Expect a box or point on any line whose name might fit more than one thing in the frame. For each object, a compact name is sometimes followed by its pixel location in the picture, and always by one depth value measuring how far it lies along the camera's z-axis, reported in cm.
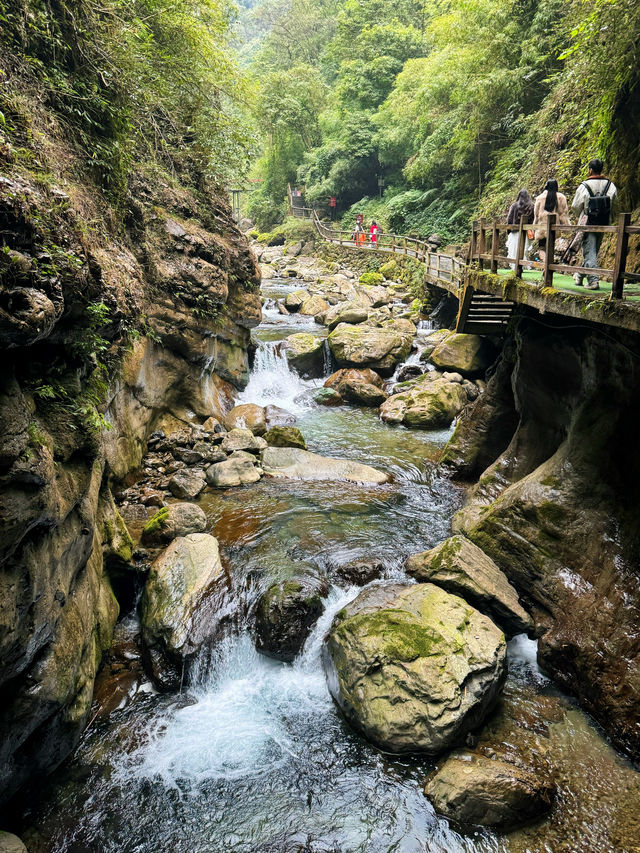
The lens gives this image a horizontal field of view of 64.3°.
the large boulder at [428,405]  1423
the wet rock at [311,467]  1127
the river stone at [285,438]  1244
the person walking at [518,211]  1033
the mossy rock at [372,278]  2731
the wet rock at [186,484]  1004
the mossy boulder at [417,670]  551
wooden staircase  1187
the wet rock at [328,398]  1616
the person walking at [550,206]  800
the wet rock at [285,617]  678
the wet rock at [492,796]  489
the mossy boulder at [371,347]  1731
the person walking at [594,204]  689
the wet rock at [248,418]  1318
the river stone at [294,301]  2427
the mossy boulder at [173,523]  847
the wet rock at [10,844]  426
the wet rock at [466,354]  1628
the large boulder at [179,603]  646
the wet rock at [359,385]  1580
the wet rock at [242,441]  1182
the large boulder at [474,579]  708
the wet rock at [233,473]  1068
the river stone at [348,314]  2061
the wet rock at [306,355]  1766
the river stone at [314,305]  2355
